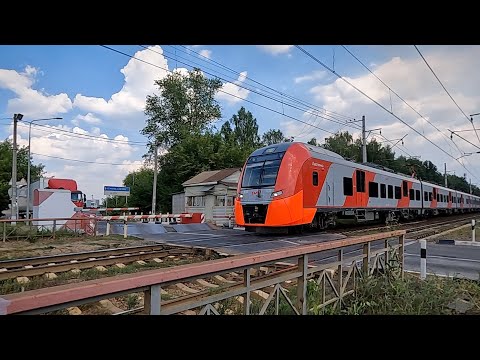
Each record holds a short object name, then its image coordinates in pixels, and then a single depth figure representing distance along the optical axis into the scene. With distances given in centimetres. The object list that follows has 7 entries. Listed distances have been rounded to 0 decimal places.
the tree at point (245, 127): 3784
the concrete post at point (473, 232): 1015
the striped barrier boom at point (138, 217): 1259
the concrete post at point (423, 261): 547
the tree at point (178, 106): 2981
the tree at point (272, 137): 3844
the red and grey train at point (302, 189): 1045
